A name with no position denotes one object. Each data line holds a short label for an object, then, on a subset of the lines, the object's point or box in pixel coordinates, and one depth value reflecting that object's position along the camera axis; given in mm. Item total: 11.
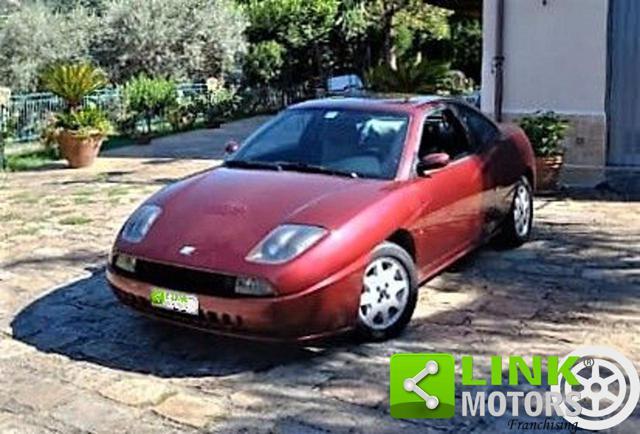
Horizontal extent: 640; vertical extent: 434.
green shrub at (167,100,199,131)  17891
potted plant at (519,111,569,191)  9195
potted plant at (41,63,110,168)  12117
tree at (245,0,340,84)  22906
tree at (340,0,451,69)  23328
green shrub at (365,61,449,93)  10742
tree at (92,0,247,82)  20641
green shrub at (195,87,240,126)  19042
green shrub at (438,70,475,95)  21428
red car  4188
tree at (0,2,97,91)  20969
